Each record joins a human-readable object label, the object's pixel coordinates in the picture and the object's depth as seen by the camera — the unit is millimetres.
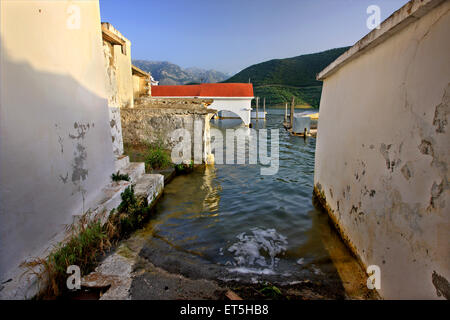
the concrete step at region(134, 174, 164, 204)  4968
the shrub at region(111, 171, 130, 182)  4544
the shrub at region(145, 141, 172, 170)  7707
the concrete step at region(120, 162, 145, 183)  5207
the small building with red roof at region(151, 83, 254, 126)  22188
